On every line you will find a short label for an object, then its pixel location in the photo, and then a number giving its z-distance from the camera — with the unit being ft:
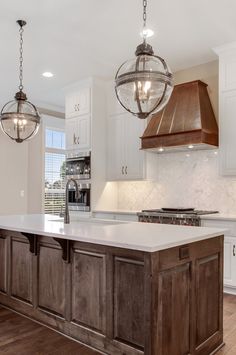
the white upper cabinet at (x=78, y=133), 18.37
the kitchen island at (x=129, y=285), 6.89
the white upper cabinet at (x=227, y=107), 13.78
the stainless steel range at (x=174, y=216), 13.78
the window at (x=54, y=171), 24.62
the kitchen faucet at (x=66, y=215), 10.74
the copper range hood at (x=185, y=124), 14.21
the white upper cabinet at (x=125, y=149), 17.34
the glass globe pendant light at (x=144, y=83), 8.21
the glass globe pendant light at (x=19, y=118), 11.75
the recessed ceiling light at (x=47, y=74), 17.03
